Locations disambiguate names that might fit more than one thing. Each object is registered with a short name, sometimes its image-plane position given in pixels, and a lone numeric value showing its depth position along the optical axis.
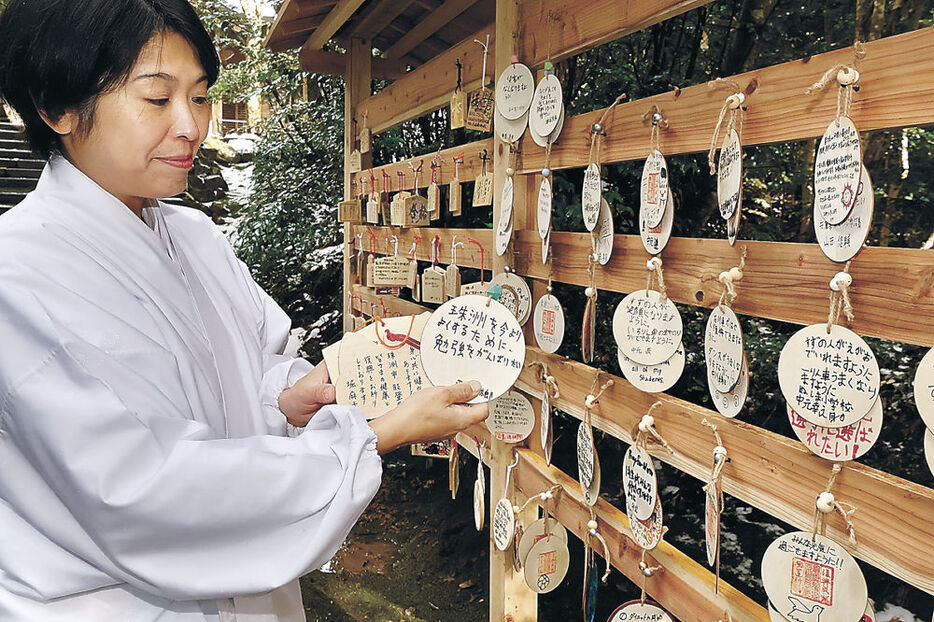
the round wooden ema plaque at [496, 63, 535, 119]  2.07
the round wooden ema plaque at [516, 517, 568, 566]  2.13
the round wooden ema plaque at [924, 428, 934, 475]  1.00
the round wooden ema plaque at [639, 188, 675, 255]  1.53
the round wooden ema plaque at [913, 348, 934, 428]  0.98
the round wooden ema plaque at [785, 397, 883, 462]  1.11
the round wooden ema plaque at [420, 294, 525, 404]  1.58
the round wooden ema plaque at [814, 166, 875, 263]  1.07
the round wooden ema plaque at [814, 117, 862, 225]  1.08
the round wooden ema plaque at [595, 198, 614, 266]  1.75
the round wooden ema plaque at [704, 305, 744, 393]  1.32
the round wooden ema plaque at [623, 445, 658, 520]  1.63
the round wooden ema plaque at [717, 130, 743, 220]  1.31
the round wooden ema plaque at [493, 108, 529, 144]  2.11
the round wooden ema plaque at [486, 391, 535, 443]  2.28
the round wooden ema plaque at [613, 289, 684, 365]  1.54
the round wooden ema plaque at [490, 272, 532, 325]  2.18
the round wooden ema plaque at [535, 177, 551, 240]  1.98
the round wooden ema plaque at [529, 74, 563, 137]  1.92
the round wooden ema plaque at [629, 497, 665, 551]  1.66
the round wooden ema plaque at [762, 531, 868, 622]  1.16
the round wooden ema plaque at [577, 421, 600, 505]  1.88
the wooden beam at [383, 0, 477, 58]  3.25
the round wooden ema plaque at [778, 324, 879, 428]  1.09
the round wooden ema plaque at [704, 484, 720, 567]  1.40
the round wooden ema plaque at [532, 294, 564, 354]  2.03
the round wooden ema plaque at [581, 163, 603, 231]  1.73
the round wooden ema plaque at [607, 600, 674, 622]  1.66
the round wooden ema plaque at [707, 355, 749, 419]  1.34
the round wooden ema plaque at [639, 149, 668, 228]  1.52
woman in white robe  1.04
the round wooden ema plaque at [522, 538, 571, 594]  2.10
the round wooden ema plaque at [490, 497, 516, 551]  2.30
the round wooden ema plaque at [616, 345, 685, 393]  1.55
